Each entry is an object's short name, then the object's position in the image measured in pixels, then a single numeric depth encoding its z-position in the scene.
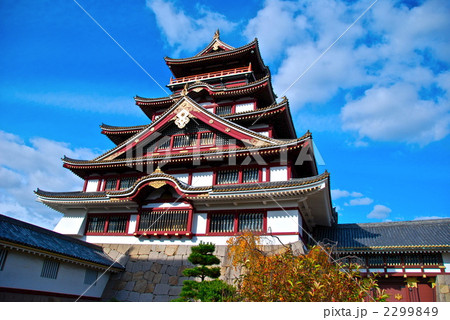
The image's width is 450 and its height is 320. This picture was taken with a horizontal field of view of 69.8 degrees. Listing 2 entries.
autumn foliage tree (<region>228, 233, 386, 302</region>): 7.54
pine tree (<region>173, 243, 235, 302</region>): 11.46
